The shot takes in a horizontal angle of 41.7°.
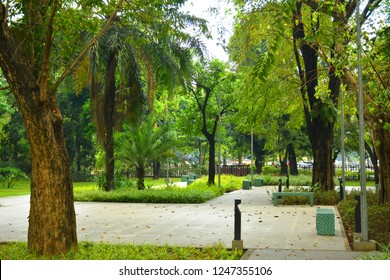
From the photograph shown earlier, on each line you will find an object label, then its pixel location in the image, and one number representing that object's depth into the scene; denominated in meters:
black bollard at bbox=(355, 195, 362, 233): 9.63
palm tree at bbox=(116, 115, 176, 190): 24.89
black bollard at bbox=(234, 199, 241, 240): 9.20
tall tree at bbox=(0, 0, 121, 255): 8.10
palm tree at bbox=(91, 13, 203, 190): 20.91
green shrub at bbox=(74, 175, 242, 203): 20.52
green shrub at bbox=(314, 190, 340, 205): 19.08
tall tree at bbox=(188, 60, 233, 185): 28.42
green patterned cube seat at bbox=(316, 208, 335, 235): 11.09
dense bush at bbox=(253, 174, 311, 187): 32.68
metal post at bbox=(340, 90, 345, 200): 17.89
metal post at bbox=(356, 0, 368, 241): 9.26
